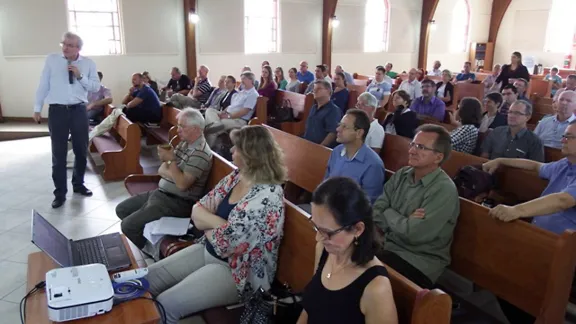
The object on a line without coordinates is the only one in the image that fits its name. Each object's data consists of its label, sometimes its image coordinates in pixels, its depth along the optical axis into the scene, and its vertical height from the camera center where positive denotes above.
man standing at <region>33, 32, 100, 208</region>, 4.02 -0.37
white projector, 1.52 -0.79
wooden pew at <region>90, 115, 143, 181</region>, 5.04 -1.12
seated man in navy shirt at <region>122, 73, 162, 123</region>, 5.93 -0.69
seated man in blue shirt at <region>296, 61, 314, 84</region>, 9.41 -0.42
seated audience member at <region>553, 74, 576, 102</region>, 6.73 -0.39
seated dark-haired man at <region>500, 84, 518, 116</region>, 5.04 -0.44
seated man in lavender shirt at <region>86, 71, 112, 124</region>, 6.63 -0.71
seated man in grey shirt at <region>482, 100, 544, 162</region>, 3.35 -0.62
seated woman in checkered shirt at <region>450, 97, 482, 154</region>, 3.74 -0.59
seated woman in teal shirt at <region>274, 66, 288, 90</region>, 9.24 -0.49
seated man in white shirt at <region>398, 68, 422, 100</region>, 7.48 -0.49
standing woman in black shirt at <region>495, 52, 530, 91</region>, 7.78 -0.26
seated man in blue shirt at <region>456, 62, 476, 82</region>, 9.76 -0.41
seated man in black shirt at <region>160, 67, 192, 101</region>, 8.77 -0.55
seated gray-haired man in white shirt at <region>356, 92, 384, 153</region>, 3.73 -0.57
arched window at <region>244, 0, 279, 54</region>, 10.99 +0.66
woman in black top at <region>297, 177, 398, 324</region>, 1.43 -0.62
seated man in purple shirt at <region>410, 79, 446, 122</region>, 5.40 -0.56
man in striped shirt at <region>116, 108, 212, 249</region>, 3.01 -0.81
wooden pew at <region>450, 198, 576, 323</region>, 1.79 -0.85
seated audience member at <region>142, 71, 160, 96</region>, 7.92 -0.53
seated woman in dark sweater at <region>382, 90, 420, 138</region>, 4.25 -0.58
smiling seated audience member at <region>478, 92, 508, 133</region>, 4.25 -0.55
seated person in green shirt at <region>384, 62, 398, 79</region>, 10.32 -0.41
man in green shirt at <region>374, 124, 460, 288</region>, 2.10 -0.73
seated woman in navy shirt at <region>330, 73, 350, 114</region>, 6.35 -0.54
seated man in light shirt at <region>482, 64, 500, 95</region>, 8.10 -0.49
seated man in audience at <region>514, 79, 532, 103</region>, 5.85 -0.37
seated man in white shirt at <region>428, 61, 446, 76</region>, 11.03 -0.35
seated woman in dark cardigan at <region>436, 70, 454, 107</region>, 7.78 -0.58
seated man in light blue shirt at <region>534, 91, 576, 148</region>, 4.03 -0.56
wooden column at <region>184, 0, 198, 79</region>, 9.62 +0.32
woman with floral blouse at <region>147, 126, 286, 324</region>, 2.03 -0.84
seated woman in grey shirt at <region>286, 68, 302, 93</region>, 8.40 -0.52
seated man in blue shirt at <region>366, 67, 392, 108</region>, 7.43 -0.53
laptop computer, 1.85 -0.87
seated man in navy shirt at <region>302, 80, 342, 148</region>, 4.34 -0.58
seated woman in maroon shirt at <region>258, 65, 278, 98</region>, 6.87 -0.45
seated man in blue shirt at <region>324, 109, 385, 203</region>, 2.72 -0.61
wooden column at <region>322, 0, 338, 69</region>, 11.59 +0.63
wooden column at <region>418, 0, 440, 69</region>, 13.52 +0.80
